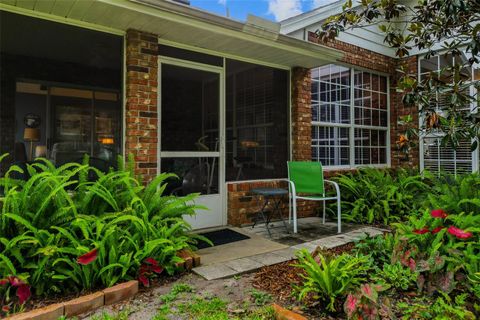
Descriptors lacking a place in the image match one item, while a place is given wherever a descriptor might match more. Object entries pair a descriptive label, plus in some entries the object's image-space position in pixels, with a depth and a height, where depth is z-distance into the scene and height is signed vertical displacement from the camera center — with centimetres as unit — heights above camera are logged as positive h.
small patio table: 430 -66
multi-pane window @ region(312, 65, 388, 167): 589 +89
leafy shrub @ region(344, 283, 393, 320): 191 -88
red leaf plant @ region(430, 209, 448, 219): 272 -45
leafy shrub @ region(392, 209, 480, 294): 232 -70
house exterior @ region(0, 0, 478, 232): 318 +86
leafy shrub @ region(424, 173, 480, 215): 309 -36
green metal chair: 443 -23
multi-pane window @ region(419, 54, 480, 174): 623 +17
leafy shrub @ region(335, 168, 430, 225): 492 -56
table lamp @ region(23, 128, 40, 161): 318 +27
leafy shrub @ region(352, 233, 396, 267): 285 -82
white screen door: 399 +38
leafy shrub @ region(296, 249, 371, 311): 216 -81
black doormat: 372 -93
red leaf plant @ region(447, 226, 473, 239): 242 -55
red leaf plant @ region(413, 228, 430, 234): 265 -58
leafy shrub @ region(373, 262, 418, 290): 241 -89
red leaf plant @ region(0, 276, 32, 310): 217 -86
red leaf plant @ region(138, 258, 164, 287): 256 -87
